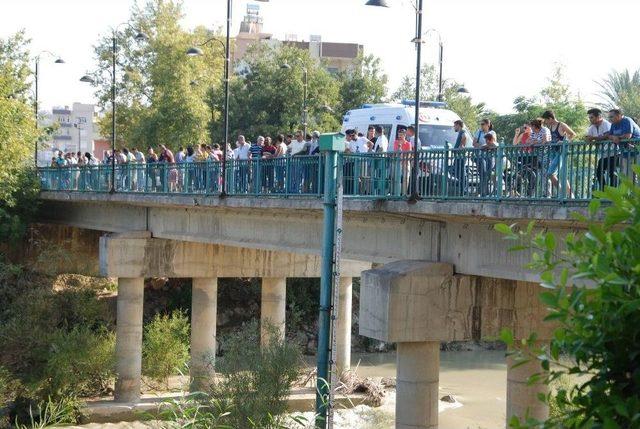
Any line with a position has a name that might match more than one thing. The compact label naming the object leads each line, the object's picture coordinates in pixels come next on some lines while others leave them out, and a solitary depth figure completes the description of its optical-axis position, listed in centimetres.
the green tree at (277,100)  5131
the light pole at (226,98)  2278
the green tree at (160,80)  5119
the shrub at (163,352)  3042
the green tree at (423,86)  6506
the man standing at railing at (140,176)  2872
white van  2450
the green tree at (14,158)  3706
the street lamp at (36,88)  4234
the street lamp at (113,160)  3008
